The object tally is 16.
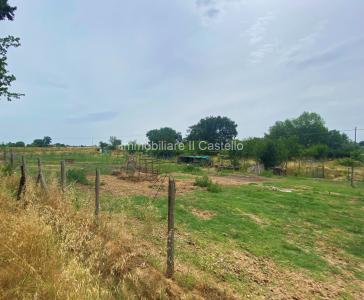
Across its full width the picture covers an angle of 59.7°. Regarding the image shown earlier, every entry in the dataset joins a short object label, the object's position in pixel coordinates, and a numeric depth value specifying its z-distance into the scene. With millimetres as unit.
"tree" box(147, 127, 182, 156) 78412
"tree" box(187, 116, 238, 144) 82062
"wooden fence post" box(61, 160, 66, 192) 6557
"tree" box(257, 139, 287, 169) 33531
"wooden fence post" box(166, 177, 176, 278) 4023
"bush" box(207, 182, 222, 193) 13536
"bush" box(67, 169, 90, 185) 12699
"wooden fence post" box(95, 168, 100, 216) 5302
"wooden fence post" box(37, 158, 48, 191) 6329
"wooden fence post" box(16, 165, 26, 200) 5713
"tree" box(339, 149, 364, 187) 41394
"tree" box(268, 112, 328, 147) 67188
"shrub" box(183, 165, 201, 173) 25975
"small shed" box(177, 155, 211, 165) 41344
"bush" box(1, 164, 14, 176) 8448
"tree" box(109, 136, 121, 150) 60812
